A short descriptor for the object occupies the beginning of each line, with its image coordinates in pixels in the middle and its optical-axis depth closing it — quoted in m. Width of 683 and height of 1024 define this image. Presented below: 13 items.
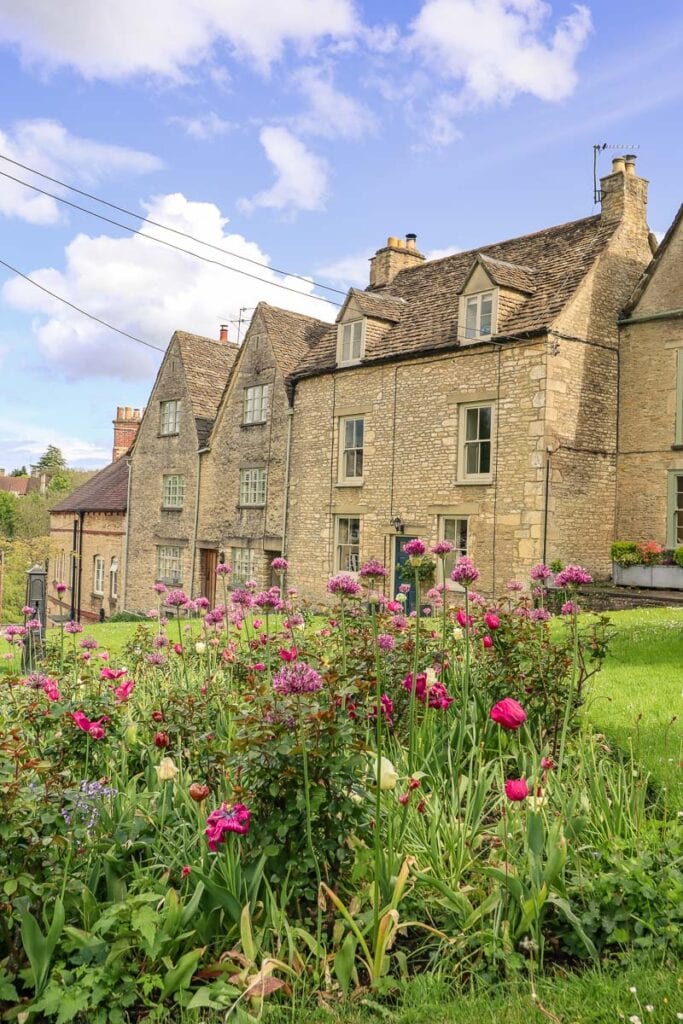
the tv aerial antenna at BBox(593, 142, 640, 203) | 21.50
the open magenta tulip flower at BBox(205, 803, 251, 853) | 3.72
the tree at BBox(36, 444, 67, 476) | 124.69
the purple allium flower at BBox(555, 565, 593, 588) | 5.61
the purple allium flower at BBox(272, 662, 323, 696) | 3.79
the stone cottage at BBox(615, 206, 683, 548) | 19.97
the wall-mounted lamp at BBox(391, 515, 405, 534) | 22.30
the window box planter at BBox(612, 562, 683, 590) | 19.11
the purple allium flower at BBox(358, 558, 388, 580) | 4.84
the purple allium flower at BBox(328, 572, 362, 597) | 4.71
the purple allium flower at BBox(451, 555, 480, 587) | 5.56
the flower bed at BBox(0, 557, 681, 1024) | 3.77
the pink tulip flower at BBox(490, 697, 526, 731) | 3.73
